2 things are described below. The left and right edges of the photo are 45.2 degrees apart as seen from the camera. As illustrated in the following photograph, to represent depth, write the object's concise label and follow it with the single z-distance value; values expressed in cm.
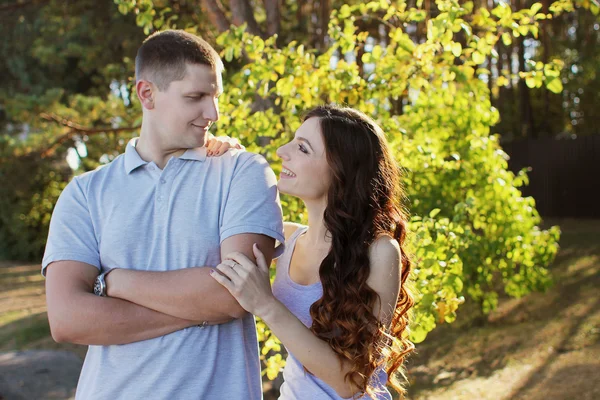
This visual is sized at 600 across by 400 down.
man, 216
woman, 225
